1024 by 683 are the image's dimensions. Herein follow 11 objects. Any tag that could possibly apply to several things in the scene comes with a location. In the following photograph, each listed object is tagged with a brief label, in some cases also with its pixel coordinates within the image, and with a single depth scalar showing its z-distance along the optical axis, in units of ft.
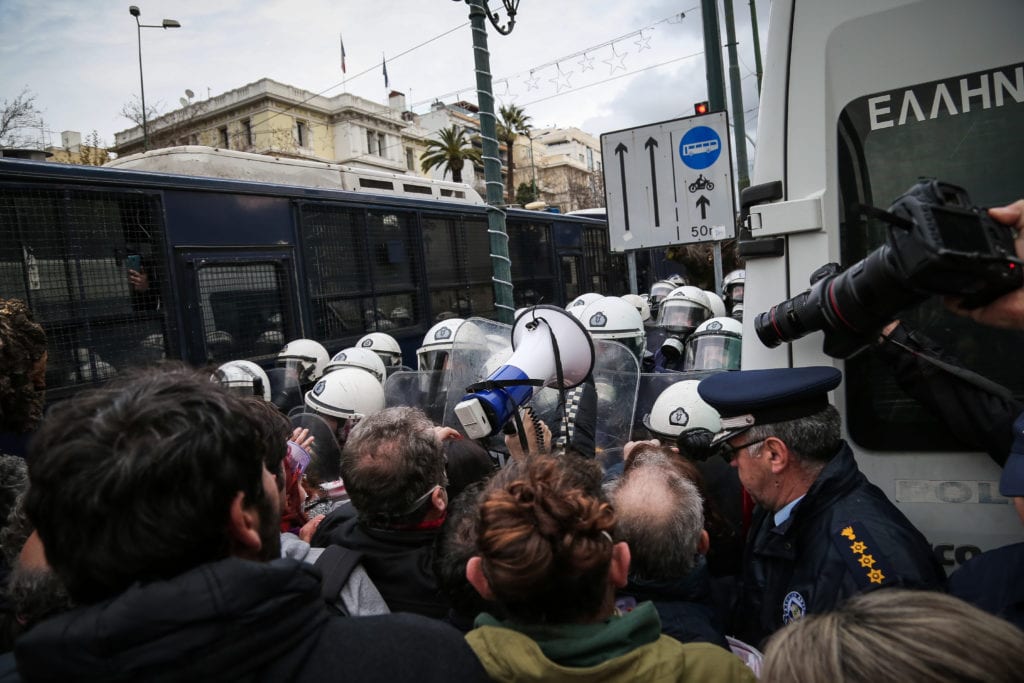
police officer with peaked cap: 5.91
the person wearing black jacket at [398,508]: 6.50
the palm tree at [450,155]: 144.87
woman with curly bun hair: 4.36
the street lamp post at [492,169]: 13.55
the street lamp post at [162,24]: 56.81
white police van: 6.12
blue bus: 16.94
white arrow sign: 16.21
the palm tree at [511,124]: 157.02
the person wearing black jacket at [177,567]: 3.20
